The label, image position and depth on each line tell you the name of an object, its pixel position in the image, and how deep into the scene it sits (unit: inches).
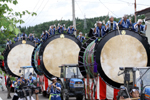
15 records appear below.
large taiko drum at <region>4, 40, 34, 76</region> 1136.8
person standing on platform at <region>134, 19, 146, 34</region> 580.6
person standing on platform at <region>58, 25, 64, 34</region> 850.9
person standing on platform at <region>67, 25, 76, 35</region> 864.3
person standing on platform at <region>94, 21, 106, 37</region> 591.5
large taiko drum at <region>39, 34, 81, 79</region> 818.2
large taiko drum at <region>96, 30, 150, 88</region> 542.9
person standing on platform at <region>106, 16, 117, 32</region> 565.0
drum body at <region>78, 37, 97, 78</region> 565.9
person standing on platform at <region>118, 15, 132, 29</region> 567.5
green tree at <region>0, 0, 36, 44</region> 264.3
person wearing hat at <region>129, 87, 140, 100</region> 346.2
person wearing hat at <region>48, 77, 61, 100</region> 480.4
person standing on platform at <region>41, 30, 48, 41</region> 864.1
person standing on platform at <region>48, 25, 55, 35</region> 870.9
